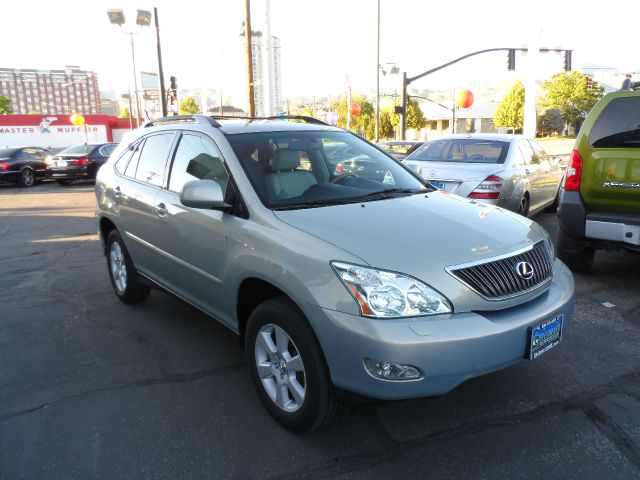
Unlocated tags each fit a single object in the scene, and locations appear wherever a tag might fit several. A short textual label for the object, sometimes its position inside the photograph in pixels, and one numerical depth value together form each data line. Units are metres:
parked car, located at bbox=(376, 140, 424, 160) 13.98
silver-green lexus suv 2.40
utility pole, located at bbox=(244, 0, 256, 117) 17.45
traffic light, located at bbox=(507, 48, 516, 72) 23.23
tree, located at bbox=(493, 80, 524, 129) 66.75
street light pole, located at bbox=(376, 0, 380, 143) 22.62
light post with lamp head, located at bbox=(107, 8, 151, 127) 23.97
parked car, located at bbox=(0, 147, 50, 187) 18.17
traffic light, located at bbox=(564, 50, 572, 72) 25.36
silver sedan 6.90
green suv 4.79
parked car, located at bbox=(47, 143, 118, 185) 18.19
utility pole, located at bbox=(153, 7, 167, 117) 22.80
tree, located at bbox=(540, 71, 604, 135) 63.72
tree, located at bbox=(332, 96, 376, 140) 71.62
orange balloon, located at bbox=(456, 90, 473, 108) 28.14
